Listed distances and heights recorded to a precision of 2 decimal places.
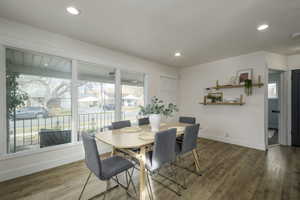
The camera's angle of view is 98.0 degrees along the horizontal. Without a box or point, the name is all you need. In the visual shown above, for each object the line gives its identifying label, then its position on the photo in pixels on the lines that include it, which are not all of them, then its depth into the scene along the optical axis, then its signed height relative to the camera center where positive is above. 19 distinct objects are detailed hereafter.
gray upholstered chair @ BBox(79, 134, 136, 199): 1.37 -0.78
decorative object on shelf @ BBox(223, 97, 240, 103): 3.66 +0.01
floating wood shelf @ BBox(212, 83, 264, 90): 3.27 +0.38
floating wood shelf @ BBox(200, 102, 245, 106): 3.52 -0.10
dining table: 1.54 -0.53
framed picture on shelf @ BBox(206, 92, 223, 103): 4.01 +0.09
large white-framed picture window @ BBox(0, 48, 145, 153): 2.19 +0.02
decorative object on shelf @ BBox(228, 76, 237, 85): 3.71 +0.56
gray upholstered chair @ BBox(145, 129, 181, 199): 1.59 -0.65
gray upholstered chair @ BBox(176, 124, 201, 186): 1.99 -0.65
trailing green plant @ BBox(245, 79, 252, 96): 3.33 +0.35
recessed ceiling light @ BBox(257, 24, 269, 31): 2.15 +1.23
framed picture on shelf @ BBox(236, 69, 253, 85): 3.46 +0.67
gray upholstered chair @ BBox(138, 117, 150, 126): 2.90 -0.49
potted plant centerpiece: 2.23 -0.23
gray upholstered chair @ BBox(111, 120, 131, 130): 2.45 -0.49
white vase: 2.23 -0.37
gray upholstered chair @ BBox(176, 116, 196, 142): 2.97 -0.47
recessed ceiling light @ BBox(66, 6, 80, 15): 1.79 +1.26
